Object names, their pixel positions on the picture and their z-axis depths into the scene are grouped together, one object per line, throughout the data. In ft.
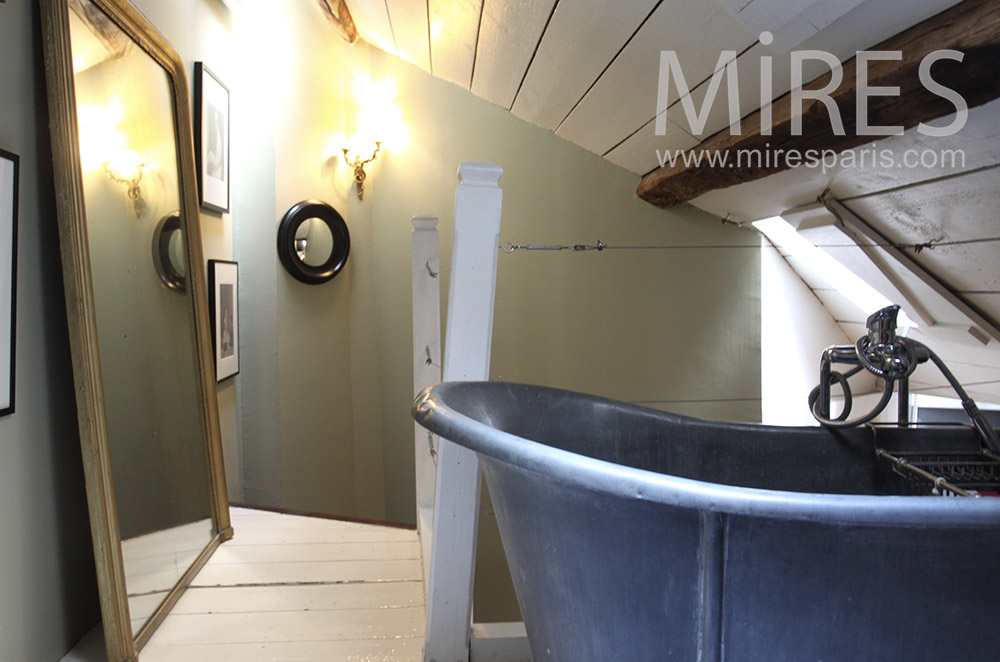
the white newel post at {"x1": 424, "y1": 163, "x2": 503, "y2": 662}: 3.84
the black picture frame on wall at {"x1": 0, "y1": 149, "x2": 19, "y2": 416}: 3.56
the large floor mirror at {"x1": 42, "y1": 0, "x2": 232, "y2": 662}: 4.01
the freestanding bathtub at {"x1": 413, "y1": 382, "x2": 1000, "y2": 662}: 1.77
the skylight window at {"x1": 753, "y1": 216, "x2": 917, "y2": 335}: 7.75
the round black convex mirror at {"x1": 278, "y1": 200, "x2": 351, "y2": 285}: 8.64
